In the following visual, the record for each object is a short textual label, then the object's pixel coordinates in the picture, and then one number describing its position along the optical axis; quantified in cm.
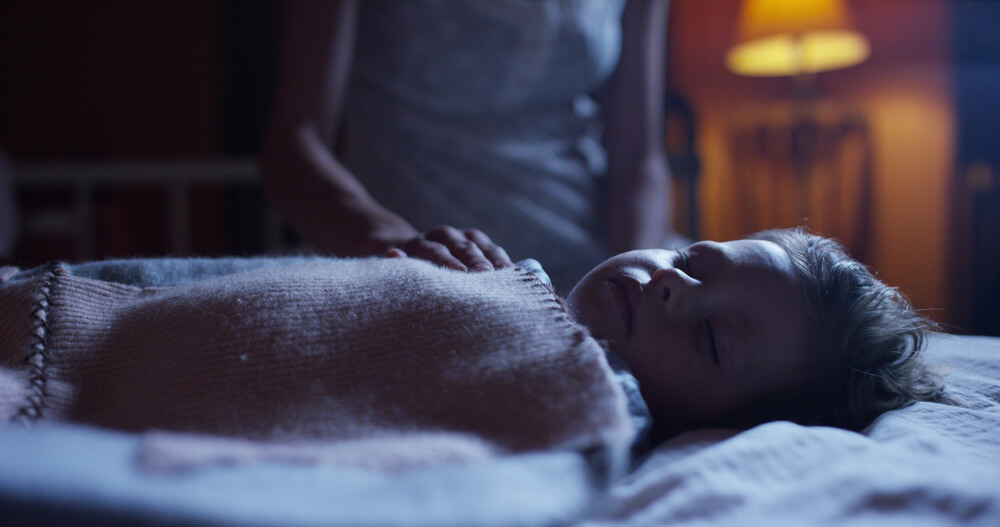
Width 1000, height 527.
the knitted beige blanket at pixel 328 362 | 37
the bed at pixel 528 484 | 26
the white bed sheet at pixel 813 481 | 35
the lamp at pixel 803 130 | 201
